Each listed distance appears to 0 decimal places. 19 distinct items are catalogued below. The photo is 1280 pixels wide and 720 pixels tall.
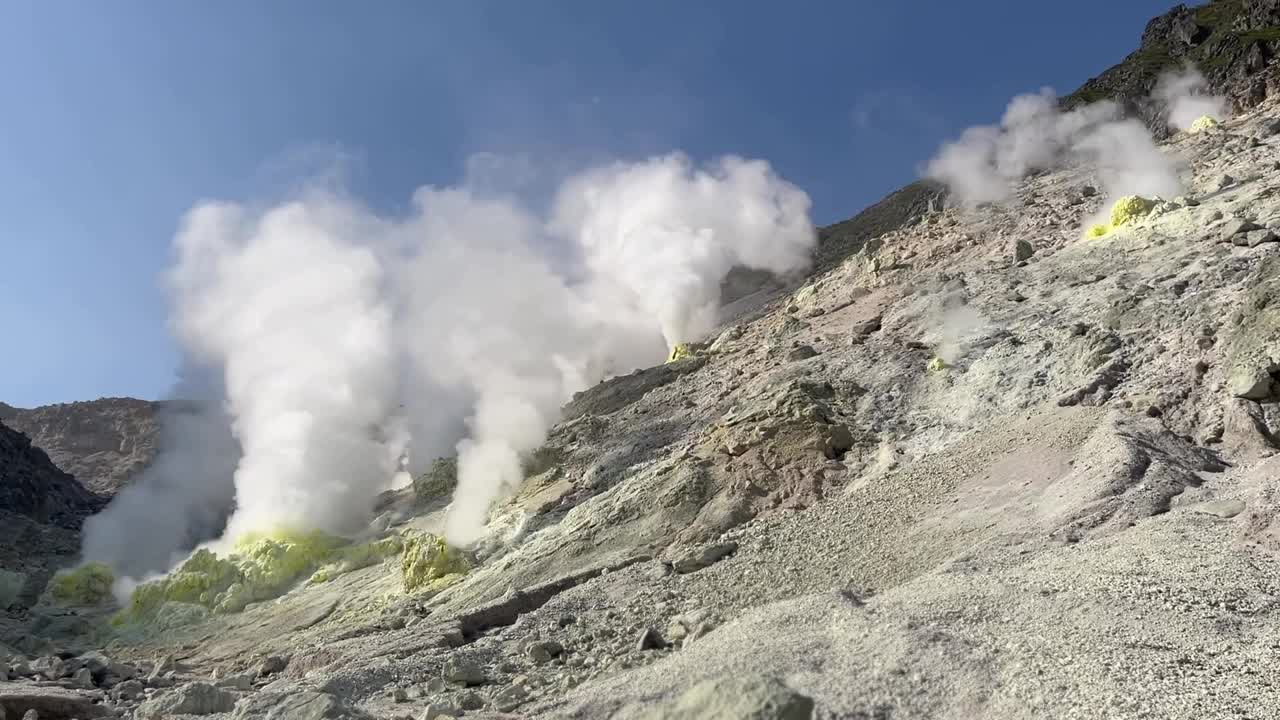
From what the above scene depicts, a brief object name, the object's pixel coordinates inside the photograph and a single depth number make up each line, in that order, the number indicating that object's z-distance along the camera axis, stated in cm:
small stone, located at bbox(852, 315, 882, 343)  3042
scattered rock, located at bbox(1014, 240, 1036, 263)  3112
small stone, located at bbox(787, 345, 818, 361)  2980
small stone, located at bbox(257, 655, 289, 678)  1742
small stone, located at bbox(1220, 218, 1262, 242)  2295
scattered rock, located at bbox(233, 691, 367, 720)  1052
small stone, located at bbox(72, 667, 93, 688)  1616
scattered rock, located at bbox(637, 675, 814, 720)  715
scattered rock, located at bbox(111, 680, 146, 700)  1530
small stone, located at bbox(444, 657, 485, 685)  1298
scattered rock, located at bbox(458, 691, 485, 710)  1154
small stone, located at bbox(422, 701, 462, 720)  1056
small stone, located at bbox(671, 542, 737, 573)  1686
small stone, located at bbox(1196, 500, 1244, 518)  1307
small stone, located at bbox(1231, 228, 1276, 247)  2216
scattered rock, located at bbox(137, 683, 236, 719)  1272
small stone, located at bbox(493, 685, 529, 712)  1137
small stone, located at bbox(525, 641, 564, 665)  1370
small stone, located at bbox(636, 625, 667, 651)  1289
